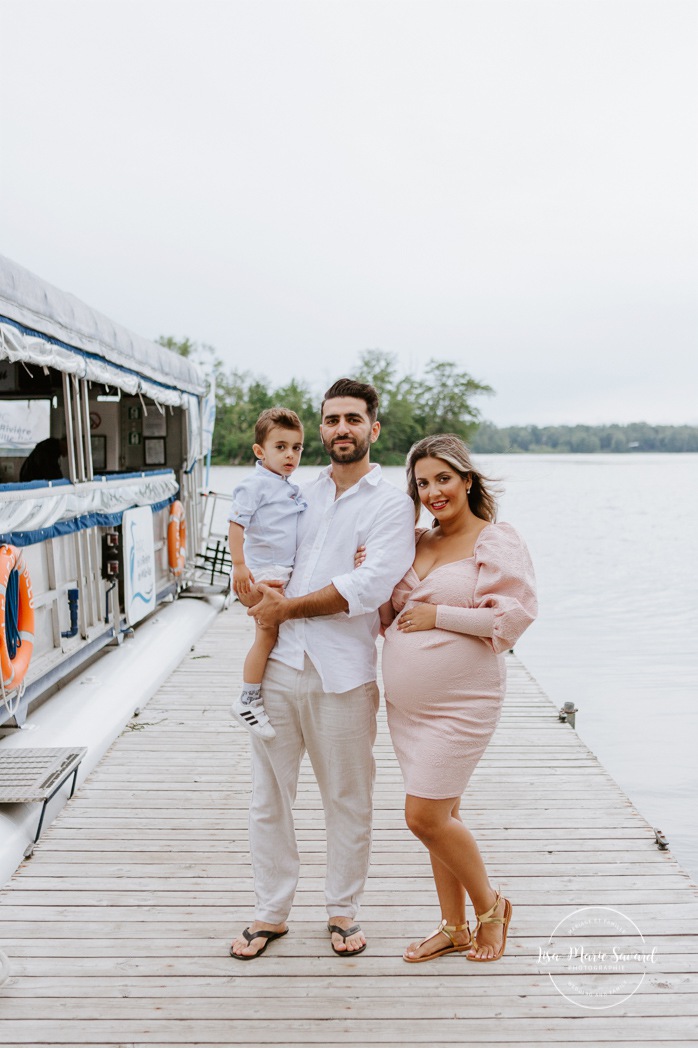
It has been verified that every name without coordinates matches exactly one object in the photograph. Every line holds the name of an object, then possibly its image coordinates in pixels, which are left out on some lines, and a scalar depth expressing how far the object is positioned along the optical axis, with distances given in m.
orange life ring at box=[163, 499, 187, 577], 9.19
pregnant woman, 2.52
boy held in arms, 2.70
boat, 4.80
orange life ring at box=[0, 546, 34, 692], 4.28
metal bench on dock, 3.71
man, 2.58
